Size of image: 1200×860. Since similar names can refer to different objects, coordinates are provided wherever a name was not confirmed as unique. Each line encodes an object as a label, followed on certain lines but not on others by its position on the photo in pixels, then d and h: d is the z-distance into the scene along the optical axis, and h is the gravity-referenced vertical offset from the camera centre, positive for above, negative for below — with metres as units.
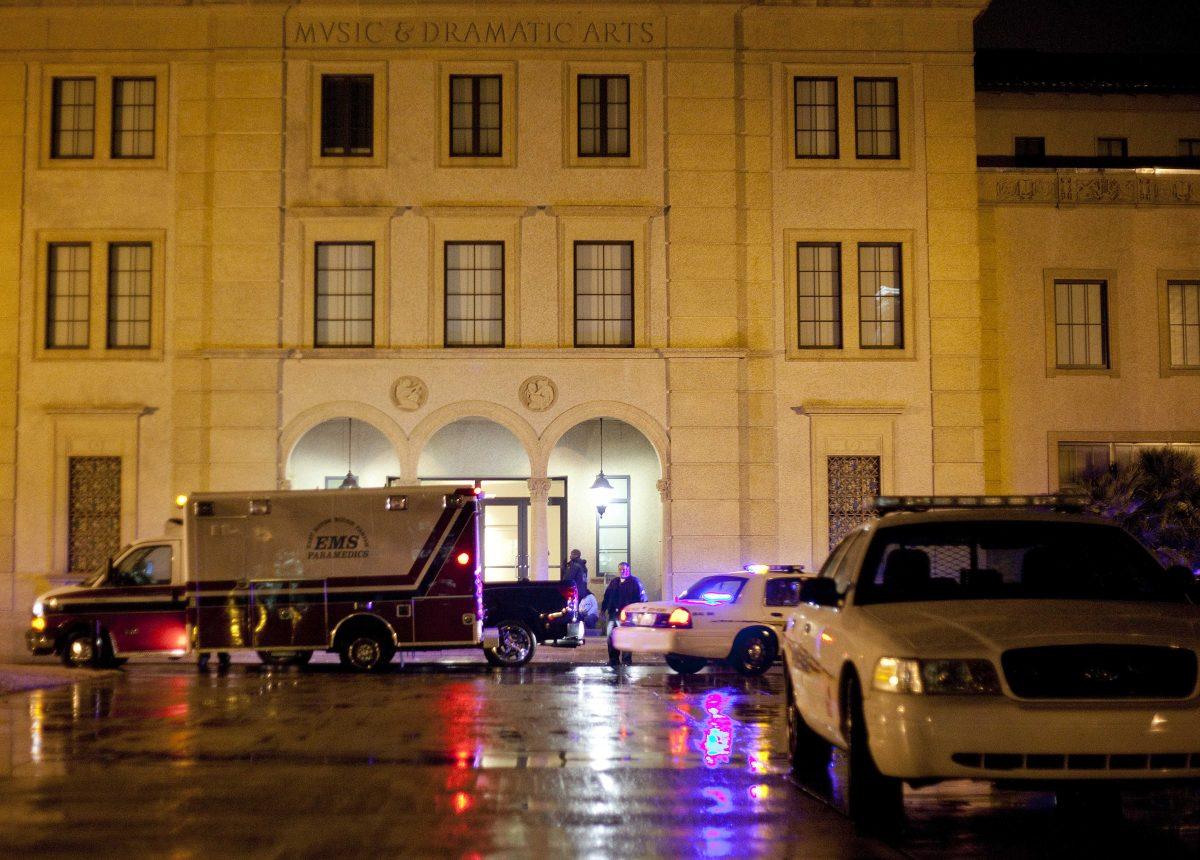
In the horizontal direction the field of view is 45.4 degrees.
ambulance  21.42 -1.22
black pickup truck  22.31 -1.93
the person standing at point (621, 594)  25.83 -1.84
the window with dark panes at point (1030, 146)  32.44 +7.82
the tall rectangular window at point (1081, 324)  29.55 +3.45
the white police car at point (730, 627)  20.27 -1.92
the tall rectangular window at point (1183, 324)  29.72 +3.48
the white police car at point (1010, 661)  7.53 -0.92
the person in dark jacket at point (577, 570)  27.00 -1.47
